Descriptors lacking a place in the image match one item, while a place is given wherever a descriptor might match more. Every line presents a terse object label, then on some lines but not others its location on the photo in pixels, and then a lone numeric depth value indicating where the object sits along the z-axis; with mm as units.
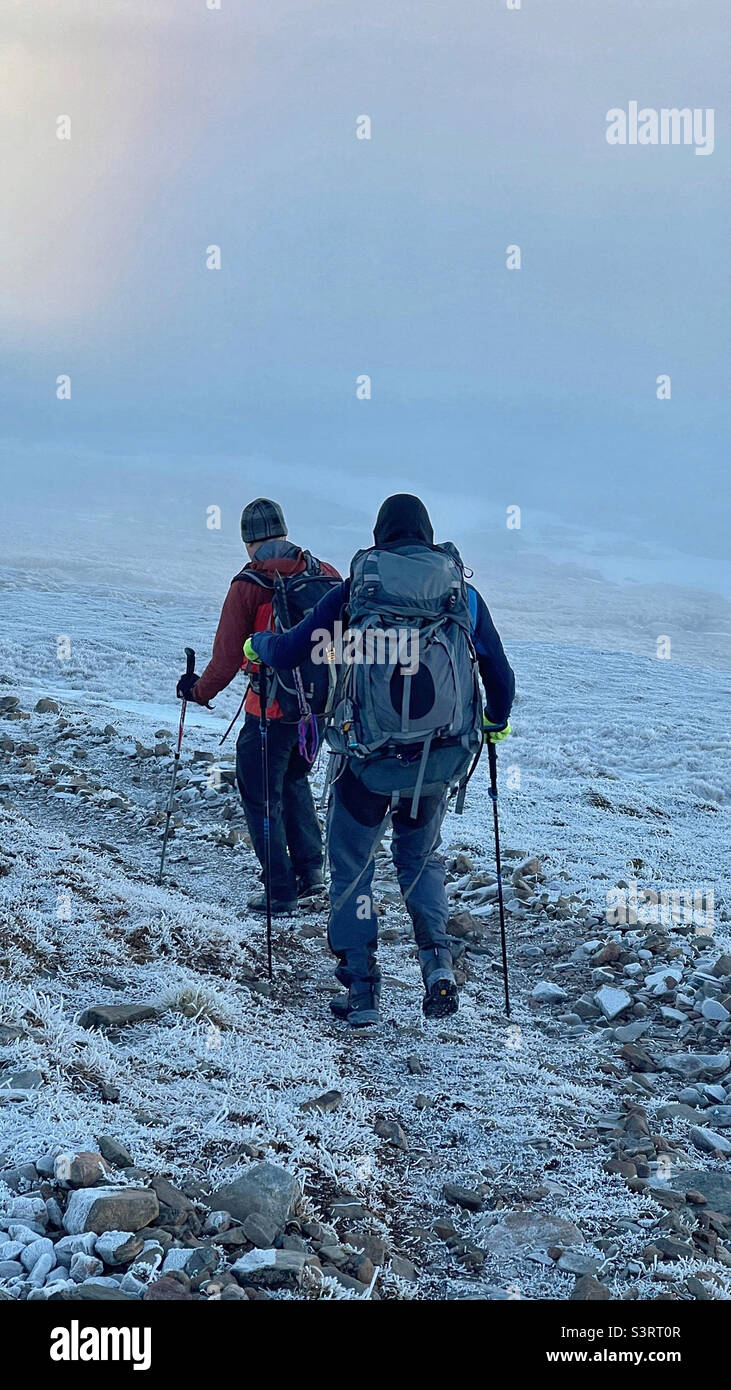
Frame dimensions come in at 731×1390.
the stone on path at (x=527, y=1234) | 4211
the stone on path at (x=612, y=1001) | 7047
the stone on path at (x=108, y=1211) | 3541
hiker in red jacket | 7961
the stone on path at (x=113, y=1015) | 5547
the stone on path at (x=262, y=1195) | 3887
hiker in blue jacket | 6191
